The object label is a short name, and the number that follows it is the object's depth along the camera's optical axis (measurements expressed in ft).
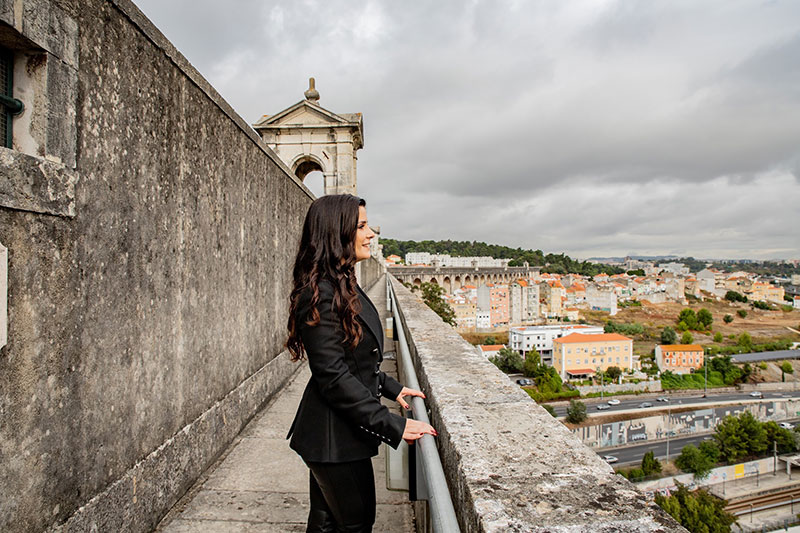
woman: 5.08
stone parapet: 3.78
